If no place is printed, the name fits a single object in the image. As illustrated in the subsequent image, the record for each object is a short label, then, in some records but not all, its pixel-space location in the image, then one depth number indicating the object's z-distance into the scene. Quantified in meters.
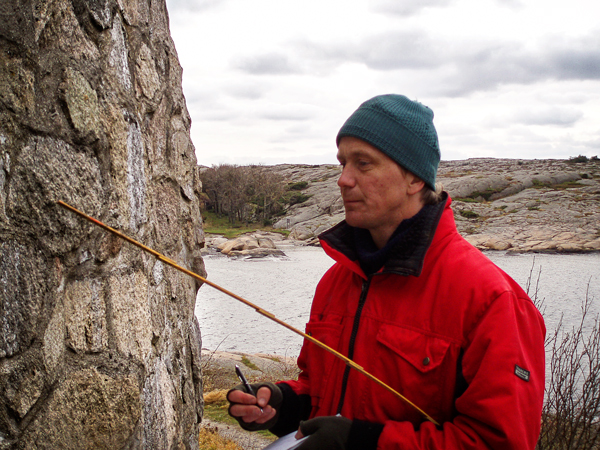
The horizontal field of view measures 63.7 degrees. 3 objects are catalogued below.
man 1.37
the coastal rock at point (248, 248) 29.78
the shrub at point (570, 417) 4.31
